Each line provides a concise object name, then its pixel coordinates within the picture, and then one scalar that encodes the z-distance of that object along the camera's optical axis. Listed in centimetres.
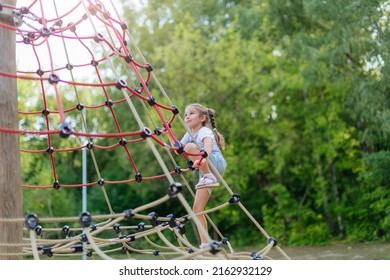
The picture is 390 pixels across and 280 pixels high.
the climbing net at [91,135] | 198
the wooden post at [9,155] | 230
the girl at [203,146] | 304
